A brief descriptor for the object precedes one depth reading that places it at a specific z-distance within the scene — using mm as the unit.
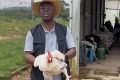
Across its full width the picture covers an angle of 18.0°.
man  3609
